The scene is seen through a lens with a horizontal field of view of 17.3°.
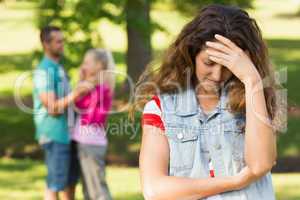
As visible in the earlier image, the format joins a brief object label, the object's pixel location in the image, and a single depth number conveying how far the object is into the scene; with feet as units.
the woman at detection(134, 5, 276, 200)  11.10
